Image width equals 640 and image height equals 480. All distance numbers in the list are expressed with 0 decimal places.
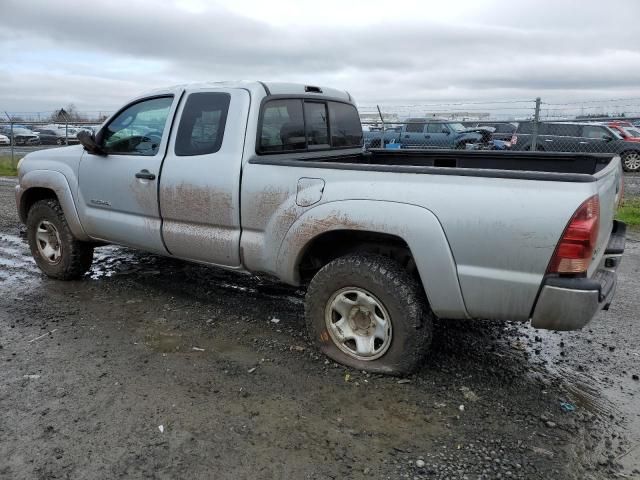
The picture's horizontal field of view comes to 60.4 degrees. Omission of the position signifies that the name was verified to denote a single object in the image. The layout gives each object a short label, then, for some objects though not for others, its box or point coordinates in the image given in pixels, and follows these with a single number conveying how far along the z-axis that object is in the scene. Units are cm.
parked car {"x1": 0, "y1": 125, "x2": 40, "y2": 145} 3428
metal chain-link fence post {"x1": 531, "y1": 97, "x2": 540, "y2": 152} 1023
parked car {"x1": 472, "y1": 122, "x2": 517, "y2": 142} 1979
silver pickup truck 288
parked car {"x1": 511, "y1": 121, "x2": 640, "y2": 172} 1517
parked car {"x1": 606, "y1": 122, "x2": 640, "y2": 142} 1680
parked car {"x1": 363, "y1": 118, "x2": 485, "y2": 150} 1822
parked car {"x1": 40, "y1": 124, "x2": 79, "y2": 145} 3176
